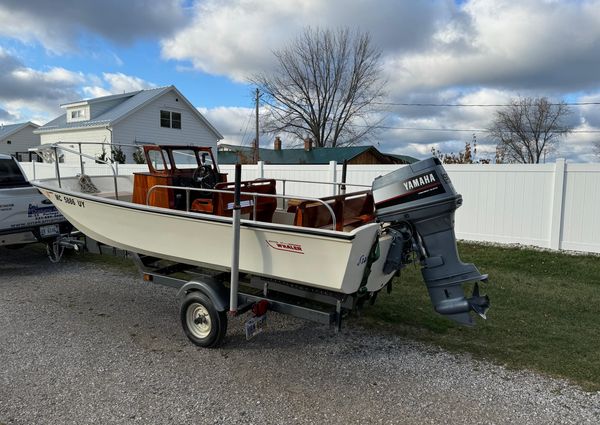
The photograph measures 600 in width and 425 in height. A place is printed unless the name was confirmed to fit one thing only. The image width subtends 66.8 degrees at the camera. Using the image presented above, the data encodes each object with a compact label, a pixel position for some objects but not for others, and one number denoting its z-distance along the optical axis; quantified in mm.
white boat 3691
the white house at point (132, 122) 24031
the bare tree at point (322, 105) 30438
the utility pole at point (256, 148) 29947
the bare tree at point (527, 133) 36375
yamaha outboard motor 3779
